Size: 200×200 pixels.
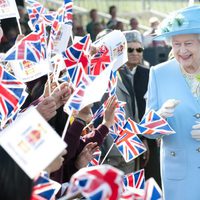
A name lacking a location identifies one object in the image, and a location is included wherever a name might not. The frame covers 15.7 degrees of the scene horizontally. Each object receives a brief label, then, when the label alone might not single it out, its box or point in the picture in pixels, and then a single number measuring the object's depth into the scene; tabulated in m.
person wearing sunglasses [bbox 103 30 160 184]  6.36
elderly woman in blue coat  4.47
